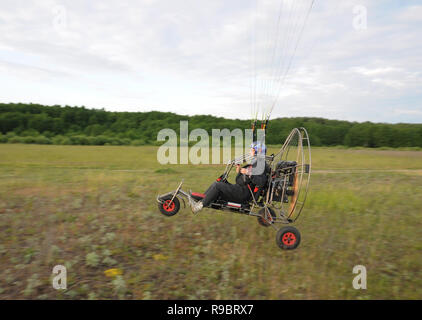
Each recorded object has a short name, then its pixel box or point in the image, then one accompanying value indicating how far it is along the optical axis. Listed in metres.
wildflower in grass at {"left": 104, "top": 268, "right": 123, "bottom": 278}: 4.75
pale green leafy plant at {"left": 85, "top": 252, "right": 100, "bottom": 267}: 5.03
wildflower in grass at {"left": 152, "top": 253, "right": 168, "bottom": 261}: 5.32
